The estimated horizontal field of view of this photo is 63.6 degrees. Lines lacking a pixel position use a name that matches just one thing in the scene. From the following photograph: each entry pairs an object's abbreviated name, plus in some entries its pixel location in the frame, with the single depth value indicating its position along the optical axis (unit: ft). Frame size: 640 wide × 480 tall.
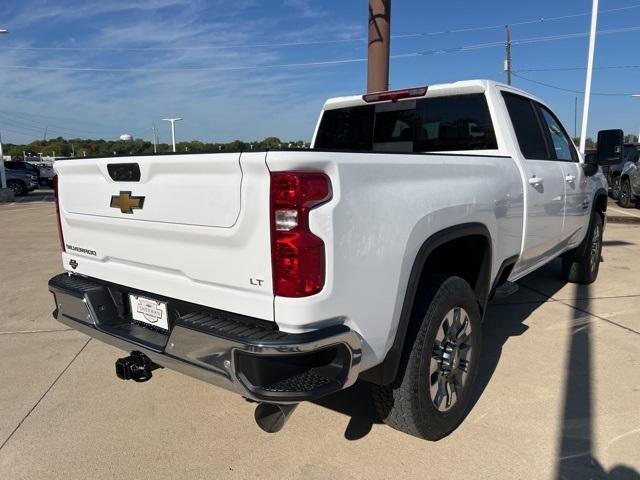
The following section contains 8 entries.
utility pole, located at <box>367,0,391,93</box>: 24.45
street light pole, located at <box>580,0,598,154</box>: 52.80
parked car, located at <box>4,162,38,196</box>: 80.23
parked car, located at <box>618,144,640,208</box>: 44.78
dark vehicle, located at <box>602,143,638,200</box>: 48.85
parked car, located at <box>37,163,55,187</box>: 94.43
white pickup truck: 6.36
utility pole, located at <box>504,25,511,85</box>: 124.51
